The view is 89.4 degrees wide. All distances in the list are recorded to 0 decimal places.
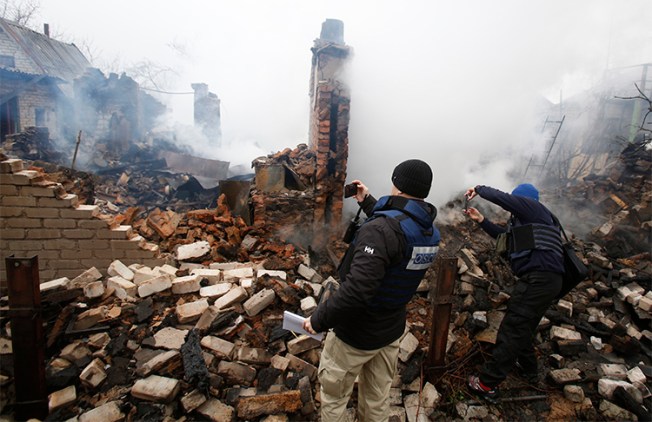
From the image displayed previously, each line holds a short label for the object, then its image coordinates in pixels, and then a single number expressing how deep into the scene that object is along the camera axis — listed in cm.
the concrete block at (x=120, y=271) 439
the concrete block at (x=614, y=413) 325
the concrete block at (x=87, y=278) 398
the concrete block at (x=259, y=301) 382
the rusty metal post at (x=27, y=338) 249
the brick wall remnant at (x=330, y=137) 651
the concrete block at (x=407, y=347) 351
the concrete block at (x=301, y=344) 349
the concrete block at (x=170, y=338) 336
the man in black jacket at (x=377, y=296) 199
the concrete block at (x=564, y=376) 345
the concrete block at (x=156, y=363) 301
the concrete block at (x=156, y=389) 280
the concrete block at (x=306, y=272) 498
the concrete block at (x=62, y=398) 277
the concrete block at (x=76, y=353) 317
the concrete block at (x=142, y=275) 432
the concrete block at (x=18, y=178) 433
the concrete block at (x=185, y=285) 404
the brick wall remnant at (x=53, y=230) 442
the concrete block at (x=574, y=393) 335
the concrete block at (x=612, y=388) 333
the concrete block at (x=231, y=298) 385
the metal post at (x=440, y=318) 322
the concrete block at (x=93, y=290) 373
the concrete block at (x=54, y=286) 355
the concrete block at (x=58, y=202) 452
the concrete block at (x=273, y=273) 448
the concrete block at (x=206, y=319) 357
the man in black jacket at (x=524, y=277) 317
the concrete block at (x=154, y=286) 394
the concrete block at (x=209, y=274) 435
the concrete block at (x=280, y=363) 331
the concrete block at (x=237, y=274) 444
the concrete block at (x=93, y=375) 295
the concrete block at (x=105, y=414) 266
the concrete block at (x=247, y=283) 414
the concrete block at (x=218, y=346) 336
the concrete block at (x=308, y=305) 394
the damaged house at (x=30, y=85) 1686
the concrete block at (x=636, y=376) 356
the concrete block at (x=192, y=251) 521
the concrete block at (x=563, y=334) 399
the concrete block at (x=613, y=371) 365
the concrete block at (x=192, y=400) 282
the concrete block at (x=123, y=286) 397
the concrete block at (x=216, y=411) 284
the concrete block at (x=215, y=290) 404
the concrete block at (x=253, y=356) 335
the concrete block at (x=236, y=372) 319
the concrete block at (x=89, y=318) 344
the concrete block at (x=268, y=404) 284
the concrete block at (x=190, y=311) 363
